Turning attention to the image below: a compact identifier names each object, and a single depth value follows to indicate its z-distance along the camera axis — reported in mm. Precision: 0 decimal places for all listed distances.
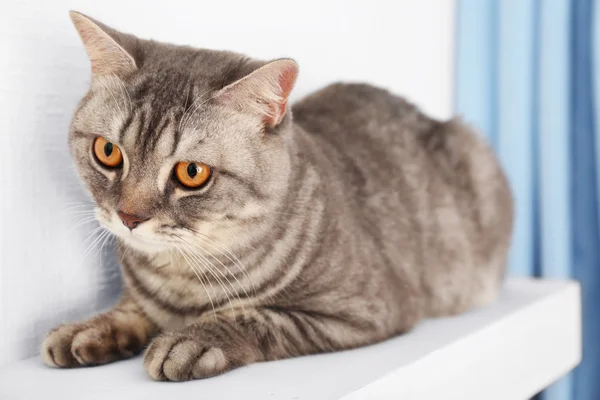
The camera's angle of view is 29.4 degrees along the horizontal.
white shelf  502
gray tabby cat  516
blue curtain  828
